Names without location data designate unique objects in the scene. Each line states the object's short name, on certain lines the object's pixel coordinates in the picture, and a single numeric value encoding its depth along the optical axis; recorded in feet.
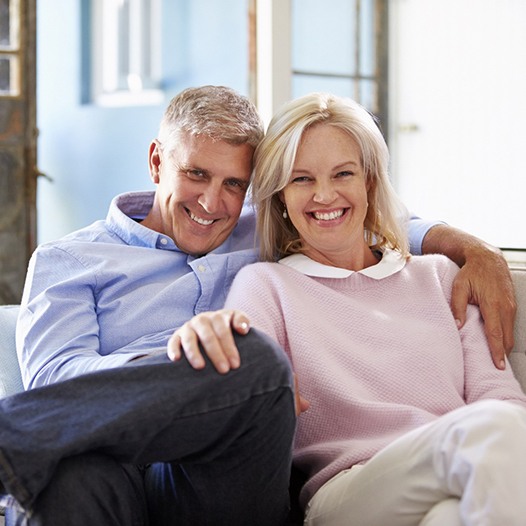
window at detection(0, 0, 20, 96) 11.41
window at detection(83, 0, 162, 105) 16.28
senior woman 5.11
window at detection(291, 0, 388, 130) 12.37
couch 5.60
